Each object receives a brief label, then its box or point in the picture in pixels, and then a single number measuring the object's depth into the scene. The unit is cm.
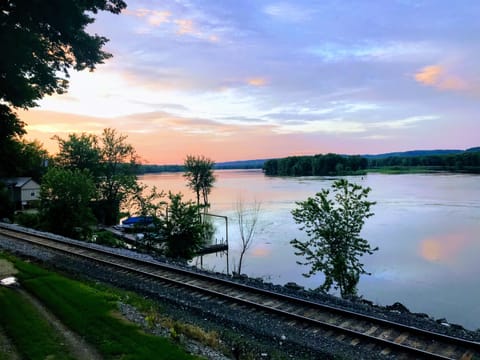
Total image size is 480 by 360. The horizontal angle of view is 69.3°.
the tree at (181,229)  1920
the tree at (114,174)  4450
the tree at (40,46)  1025
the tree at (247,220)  3126
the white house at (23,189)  4941
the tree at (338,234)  1666
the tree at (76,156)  4544
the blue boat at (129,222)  3860
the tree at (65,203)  2638
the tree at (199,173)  5975
